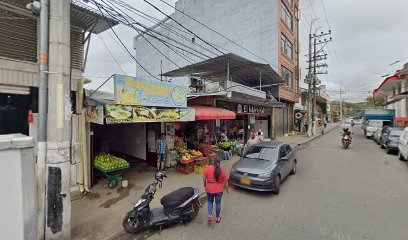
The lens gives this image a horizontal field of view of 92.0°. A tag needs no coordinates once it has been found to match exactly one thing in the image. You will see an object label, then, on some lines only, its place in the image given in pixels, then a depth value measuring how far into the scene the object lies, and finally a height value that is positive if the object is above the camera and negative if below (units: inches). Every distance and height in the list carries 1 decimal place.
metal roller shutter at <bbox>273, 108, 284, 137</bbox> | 888.3 -5.0
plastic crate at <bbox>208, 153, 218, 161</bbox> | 399.9 -75.1
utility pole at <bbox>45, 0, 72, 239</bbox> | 151.4 -11.0
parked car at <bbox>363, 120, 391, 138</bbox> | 904.8 -29.6
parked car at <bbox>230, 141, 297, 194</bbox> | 250.2 -65.6
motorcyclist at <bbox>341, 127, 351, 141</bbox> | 619.7 -39.2
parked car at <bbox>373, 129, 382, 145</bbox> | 723.7 -62.3
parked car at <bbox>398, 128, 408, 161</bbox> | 401.8 -56.2
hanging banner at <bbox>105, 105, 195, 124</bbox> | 238.8 +8.8
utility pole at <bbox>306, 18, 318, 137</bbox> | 955.2 +163.7
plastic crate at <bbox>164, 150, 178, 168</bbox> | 378.3 -75.5
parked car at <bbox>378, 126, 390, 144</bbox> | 616.7 -51.0
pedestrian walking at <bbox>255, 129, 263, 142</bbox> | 458.0 -41.8
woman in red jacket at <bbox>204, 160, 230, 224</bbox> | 187.3 -61.8
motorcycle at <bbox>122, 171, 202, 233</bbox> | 173.0 -85.5
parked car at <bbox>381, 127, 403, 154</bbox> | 507.0 -51.1
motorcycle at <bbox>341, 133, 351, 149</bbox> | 612.4 -66.2
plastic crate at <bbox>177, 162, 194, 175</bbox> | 347.9 -85.8
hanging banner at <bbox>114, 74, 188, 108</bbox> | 252.4 +41.1
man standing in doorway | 355.9 -56.9
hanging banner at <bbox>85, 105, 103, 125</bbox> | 237.1 +8.2
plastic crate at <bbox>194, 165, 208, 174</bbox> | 354.6 -88.2
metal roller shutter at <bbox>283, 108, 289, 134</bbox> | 990.4 -5.8
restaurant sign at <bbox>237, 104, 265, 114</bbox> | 593.6 +36.7
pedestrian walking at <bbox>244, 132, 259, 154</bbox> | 453.0 -46.1
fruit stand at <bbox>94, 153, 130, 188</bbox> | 271.0 -65.6
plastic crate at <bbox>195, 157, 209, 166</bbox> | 358.6 -74.8
